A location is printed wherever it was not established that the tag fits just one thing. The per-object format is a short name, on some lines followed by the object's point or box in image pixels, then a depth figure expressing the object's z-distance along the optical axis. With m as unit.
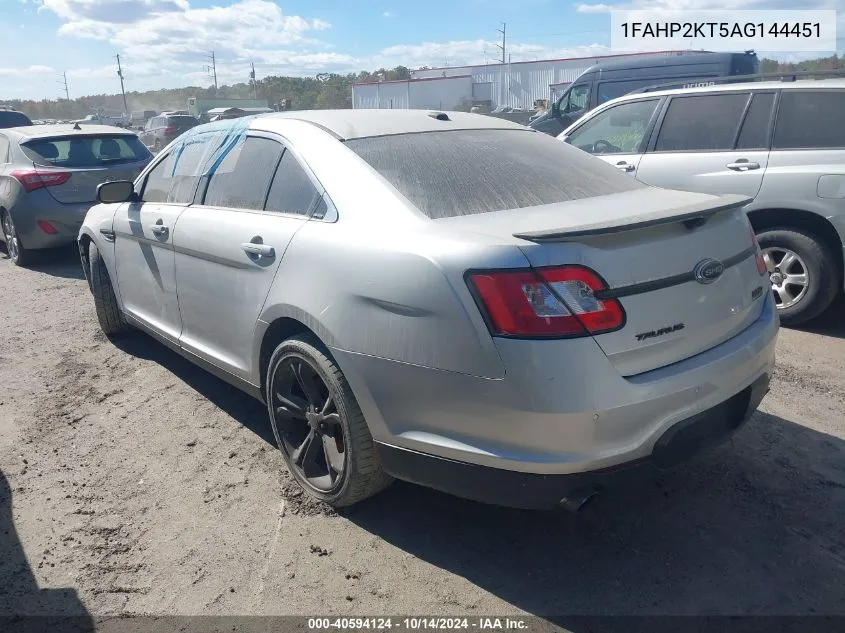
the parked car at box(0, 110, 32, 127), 15.68
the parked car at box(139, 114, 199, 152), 25.97
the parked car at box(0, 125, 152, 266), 7.76
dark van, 13.50
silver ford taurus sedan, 2.17
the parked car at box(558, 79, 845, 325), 4.81
